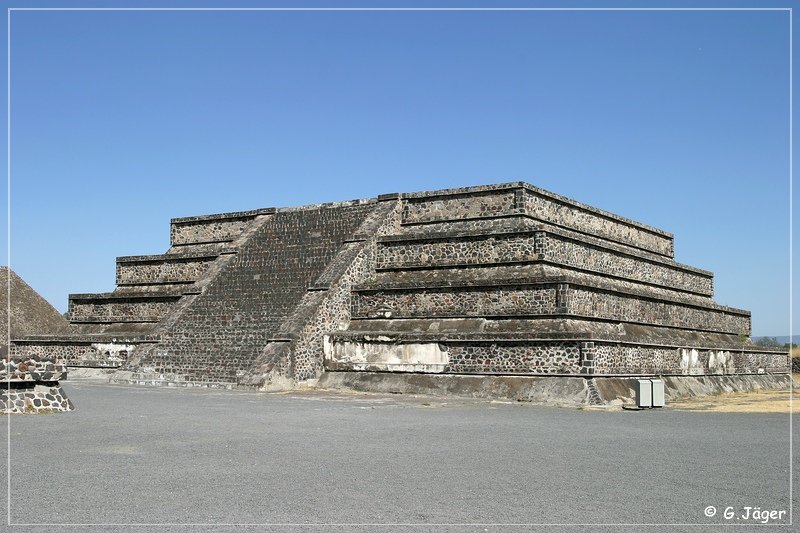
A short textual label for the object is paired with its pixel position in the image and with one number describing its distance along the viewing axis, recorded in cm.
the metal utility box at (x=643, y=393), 1883
